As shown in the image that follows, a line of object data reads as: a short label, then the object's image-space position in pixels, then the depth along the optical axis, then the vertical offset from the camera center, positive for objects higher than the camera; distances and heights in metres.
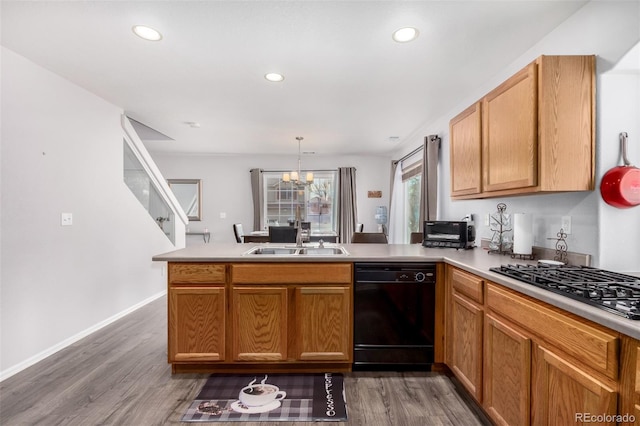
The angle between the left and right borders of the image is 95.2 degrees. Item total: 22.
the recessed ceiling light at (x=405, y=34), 1.95 +1.21
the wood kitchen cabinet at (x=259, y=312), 2.10 -0.74
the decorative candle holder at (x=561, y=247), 1.79 -0.22
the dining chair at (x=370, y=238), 3.78 -0.35
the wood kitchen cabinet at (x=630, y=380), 0.85 -0.50
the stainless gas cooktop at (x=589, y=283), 0.97 -0.30
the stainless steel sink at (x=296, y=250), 2.42 -0.35
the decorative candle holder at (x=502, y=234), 2.27 -0.18
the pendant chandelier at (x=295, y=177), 4.78 +0.55
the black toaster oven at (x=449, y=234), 2.58 -0.21
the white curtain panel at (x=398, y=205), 5.75 +0.12
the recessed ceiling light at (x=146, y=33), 1.94 +1.21
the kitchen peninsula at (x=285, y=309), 1.97 -0.70
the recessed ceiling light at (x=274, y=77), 2.59 +1.21
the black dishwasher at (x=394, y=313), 2.13 -0.75
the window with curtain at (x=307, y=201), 6.54 +0.22
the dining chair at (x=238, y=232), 5.21 -0.39
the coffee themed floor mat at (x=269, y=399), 1.74 -1.22
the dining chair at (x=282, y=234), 3.85 -0.31
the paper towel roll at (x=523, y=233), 1.94 -0.14
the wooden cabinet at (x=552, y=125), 1.55 +0.47
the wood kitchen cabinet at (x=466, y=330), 1.67 -0.74
